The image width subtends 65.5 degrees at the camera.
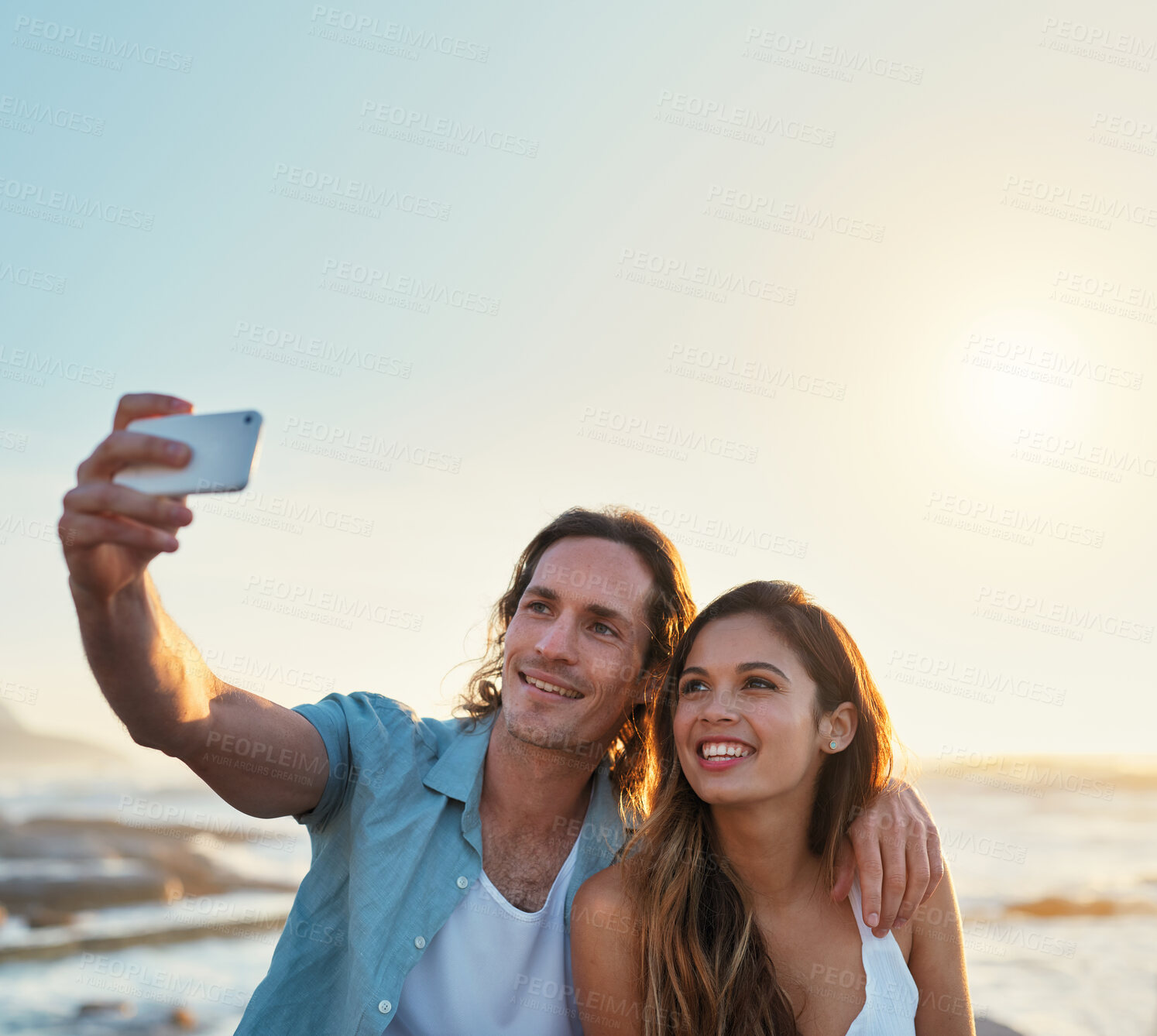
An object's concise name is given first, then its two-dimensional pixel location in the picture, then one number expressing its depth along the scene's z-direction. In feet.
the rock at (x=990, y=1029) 16.10
